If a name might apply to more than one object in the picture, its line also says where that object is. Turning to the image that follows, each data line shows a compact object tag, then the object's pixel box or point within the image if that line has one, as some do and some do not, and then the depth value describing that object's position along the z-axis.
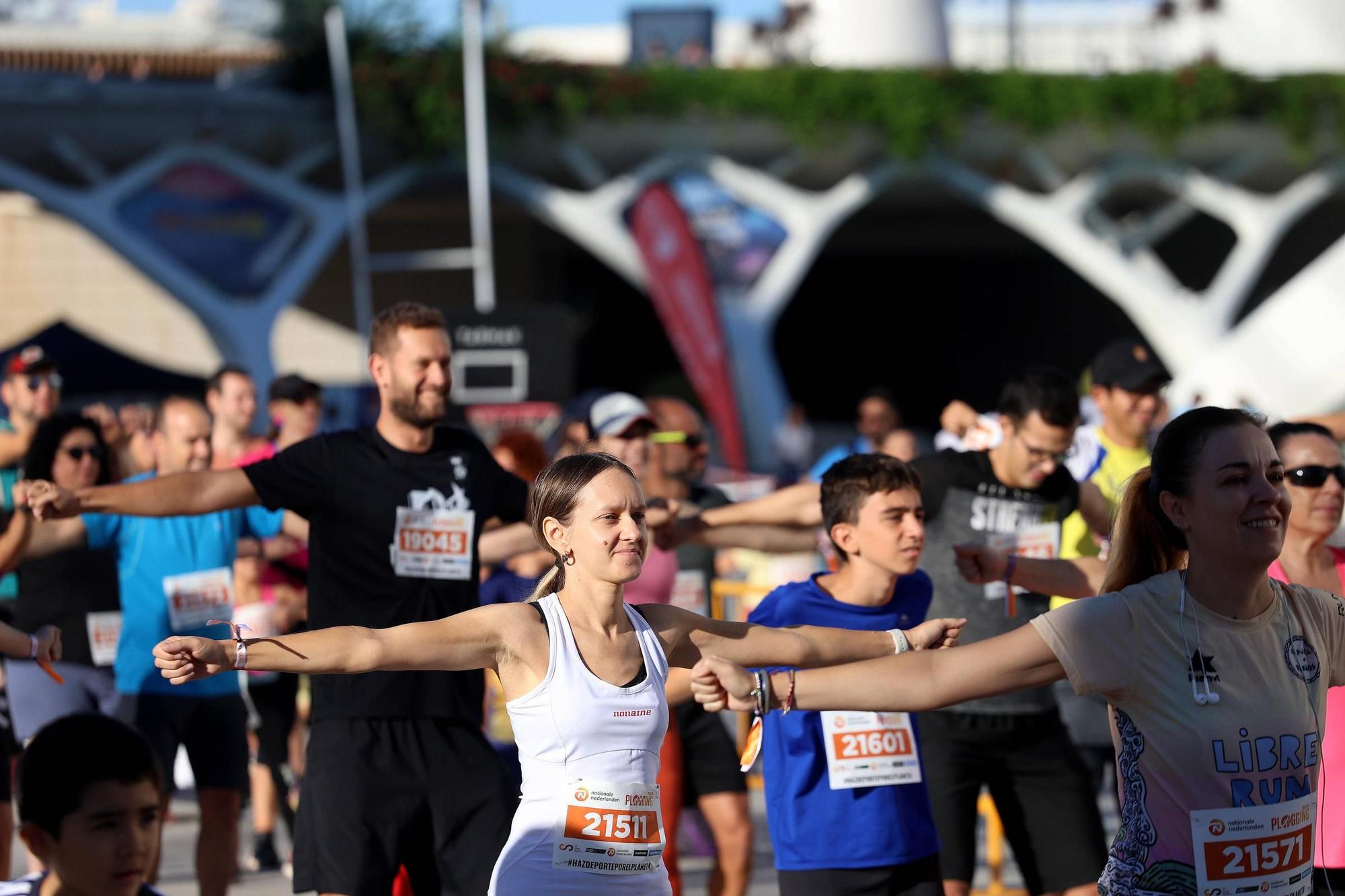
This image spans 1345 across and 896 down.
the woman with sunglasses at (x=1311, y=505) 8.70
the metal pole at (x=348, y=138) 47.03
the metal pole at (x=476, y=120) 47.50
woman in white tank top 7.17
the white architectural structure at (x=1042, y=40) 56.53
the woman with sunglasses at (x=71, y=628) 13.09
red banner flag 50.47
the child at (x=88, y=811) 5.94
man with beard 9.31
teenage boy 9.30
